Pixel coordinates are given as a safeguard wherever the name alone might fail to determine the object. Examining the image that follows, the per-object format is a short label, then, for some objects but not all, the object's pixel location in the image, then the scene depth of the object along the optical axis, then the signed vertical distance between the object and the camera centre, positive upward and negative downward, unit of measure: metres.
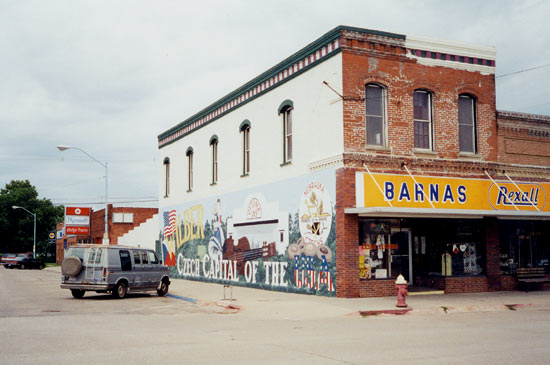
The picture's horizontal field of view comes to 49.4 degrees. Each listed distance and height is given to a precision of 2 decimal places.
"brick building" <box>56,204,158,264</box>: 52.88 +1.55
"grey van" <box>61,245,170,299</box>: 19.98 -1.12
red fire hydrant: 16.66 -1.55
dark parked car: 58.66 -2.30
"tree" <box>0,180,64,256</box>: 88.88 +2.78
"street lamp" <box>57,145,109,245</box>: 34.09 +3.39
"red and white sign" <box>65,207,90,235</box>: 58.47 +1.72
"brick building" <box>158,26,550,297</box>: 20.09 +2.37
